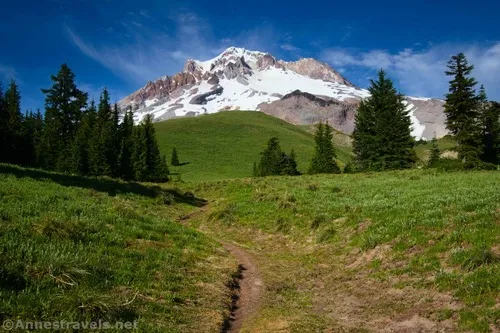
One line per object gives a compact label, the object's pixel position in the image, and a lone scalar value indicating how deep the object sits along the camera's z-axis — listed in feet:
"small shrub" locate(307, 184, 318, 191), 108.30
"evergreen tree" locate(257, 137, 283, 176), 279.88
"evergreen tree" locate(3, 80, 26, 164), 183.21
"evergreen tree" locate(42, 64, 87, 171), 232.94
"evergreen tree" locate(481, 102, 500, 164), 172.35
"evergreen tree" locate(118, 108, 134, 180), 226.99
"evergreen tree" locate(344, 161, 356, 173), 221.54
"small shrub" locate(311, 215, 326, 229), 68.80
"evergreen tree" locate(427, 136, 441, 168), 225.05
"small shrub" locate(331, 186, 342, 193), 101.65
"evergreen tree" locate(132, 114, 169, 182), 242.37
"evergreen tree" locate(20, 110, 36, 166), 193.06
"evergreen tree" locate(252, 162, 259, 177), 306.96
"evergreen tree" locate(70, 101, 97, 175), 214.90
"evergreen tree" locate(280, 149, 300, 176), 277.23
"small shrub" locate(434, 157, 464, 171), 144.64
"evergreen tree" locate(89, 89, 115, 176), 215.72
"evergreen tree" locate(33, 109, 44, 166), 227.01
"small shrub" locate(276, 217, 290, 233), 73.17
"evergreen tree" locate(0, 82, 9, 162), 180.38
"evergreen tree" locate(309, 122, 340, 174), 258.37
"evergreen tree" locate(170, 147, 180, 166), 368.48
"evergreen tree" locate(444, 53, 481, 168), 151.74
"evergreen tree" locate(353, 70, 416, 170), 200.54
